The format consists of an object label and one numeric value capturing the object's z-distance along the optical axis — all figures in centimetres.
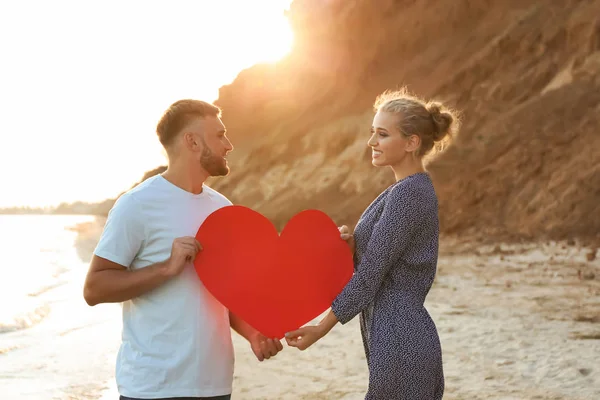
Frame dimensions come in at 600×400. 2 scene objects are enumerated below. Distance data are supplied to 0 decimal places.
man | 266
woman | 276
